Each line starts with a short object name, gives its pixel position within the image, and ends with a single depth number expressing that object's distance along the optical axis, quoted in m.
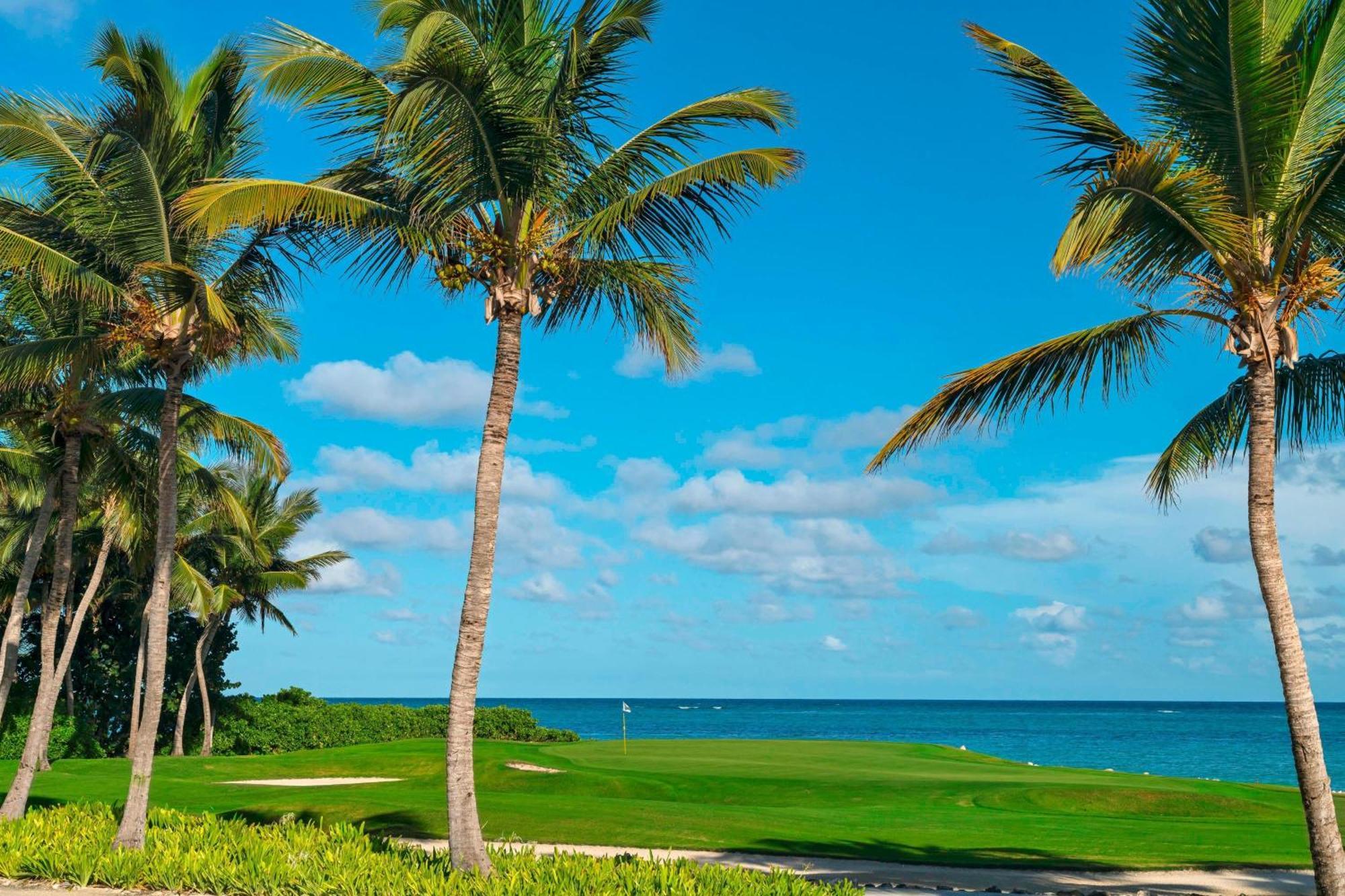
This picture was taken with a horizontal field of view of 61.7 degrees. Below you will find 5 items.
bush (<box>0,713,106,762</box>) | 35.66
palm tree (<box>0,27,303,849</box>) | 14.23
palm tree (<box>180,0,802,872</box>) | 10.98
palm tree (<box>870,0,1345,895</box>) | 10.30
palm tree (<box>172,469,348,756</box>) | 36.59
